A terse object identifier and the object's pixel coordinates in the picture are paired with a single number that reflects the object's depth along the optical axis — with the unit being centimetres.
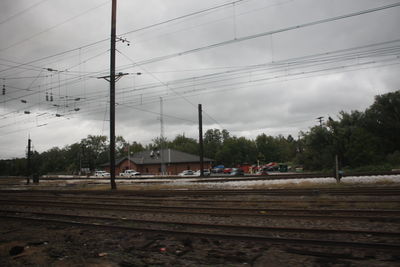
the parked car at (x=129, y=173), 5821
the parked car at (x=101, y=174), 6233
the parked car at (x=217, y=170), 6650
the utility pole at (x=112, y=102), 2205
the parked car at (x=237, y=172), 4388
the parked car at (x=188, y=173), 5535
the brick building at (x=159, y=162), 6638
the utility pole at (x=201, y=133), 3759
